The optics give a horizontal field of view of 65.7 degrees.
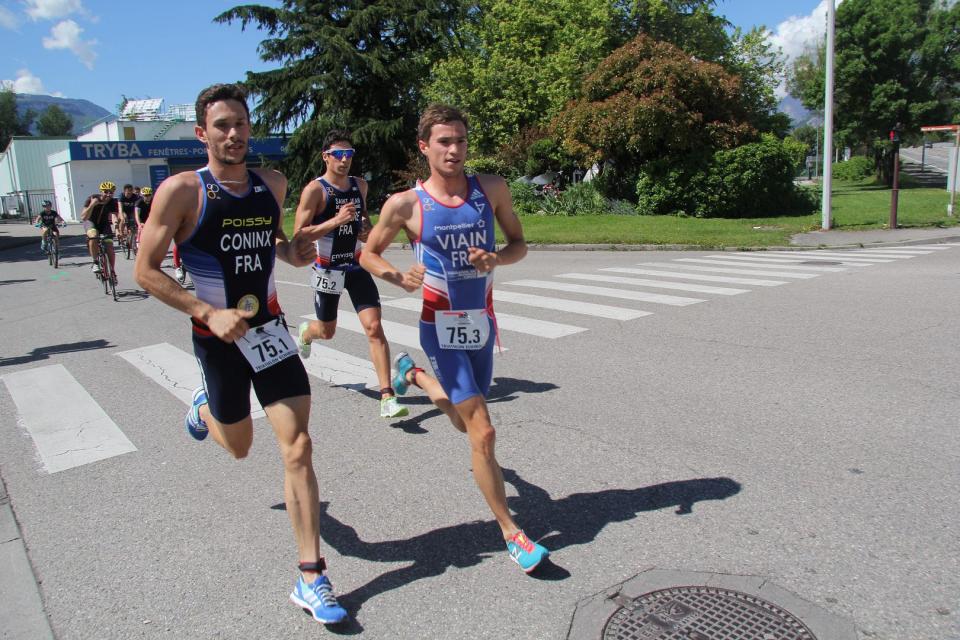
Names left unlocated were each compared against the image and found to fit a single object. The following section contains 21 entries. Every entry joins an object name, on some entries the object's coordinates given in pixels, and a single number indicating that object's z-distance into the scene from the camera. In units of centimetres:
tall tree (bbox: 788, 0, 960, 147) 4509
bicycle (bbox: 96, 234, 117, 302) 1334
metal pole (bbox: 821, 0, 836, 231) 1942
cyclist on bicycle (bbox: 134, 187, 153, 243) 1477
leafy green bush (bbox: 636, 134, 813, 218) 2438
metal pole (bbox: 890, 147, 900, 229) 1955
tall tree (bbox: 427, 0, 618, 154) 3291
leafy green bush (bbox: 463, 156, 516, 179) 3469
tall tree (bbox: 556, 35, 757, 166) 2448
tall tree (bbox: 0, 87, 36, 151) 11419
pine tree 3803
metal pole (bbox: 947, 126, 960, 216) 2300
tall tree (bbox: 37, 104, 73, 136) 12888
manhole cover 284
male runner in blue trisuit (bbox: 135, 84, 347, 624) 317
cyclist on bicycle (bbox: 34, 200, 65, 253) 2220
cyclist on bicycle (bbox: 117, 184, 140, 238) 1834
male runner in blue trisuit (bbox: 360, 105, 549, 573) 354
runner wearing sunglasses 594
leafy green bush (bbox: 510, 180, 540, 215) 2880
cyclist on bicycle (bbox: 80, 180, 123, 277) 1434
